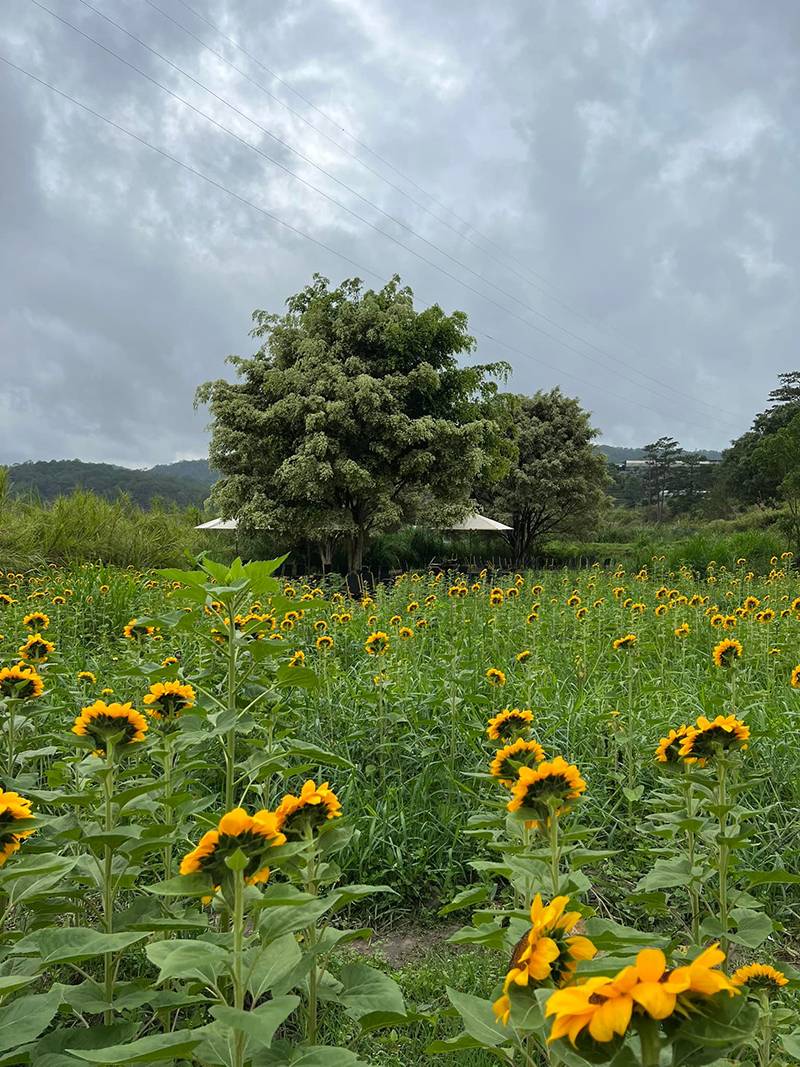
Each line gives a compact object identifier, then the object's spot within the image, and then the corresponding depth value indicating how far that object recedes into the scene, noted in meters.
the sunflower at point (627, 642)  3.48
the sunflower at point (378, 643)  3.30
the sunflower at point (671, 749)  1.72
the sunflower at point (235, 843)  0.92
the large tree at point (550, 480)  22.42
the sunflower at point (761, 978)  1.24
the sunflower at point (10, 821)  1.15
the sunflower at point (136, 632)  3.03
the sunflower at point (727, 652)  2.65
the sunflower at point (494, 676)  3.09
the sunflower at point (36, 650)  2.53
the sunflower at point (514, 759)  1.55
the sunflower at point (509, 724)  1.94
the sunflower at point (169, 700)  1.85
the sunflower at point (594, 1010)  0.53
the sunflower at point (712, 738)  1.53
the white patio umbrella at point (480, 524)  17.27
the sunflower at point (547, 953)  0.72
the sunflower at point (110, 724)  1.54
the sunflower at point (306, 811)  1.20
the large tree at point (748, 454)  36.34
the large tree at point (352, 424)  14.08
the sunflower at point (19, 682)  2.04
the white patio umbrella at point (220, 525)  15.87
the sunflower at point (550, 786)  1.19
